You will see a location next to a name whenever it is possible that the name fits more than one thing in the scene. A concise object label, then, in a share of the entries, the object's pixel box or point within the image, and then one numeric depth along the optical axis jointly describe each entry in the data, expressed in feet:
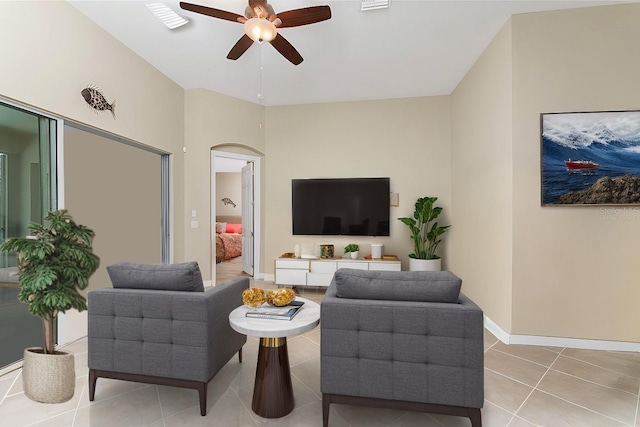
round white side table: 6.23
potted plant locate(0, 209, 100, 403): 6.48
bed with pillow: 25.04
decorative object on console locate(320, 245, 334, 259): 16.74
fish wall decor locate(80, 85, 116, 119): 10.30
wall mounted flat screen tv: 17.20
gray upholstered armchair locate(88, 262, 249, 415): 6.34
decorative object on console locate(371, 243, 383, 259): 16.44
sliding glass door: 8.29
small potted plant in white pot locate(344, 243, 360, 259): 16.60
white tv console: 16.11
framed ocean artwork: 9.28
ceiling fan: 7.92
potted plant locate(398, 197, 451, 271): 15.69
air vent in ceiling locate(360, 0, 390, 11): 9.24
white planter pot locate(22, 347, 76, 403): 6.62
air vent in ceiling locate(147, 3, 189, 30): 9.53
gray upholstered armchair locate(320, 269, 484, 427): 5.41
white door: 19.16
